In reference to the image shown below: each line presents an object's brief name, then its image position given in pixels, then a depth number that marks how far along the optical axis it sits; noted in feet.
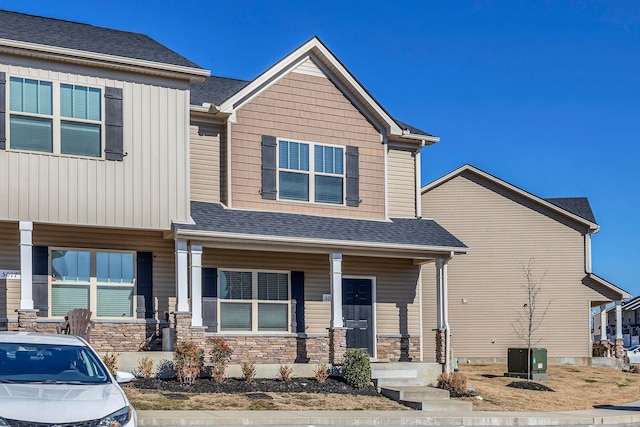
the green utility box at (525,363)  86.37
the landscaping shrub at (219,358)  63.98
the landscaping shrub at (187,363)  62.28
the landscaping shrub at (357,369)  67.92
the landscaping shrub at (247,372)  64.54
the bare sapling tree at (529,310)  102.53
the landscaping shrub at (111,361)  59.44
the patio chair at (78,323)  62.85
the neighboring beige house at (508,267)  102.63
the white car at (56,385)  28.66
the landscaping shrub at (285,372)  66.44
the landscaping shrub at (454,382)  71.41
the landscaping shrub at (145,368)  62.34
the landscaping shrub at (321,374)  67.46
